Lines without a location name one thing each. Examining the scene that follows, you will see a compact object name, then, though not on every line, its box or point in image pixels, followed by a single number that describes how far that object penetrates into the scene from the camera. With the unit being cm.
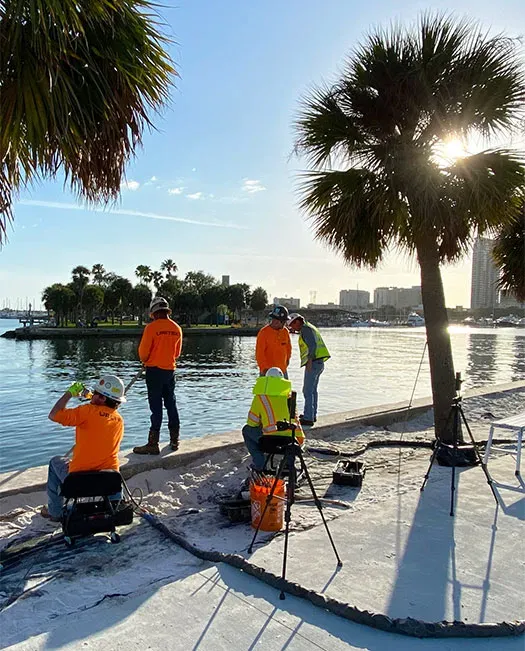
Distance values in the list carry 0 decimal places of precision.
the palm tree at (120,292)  9425
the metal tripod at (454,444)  497
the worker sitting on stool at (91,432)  438
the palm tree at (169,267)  10831
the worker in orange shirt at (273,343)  756
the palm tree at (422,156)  698
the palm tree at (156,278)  10375
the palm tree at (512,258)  1012
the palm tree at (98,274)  11531
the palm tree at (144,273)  10231
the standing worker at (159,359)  656
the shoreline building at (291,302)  15531
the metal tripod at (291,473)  383
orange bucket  452
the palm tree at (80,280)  9206
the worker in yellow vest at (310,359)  843
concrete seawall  532
